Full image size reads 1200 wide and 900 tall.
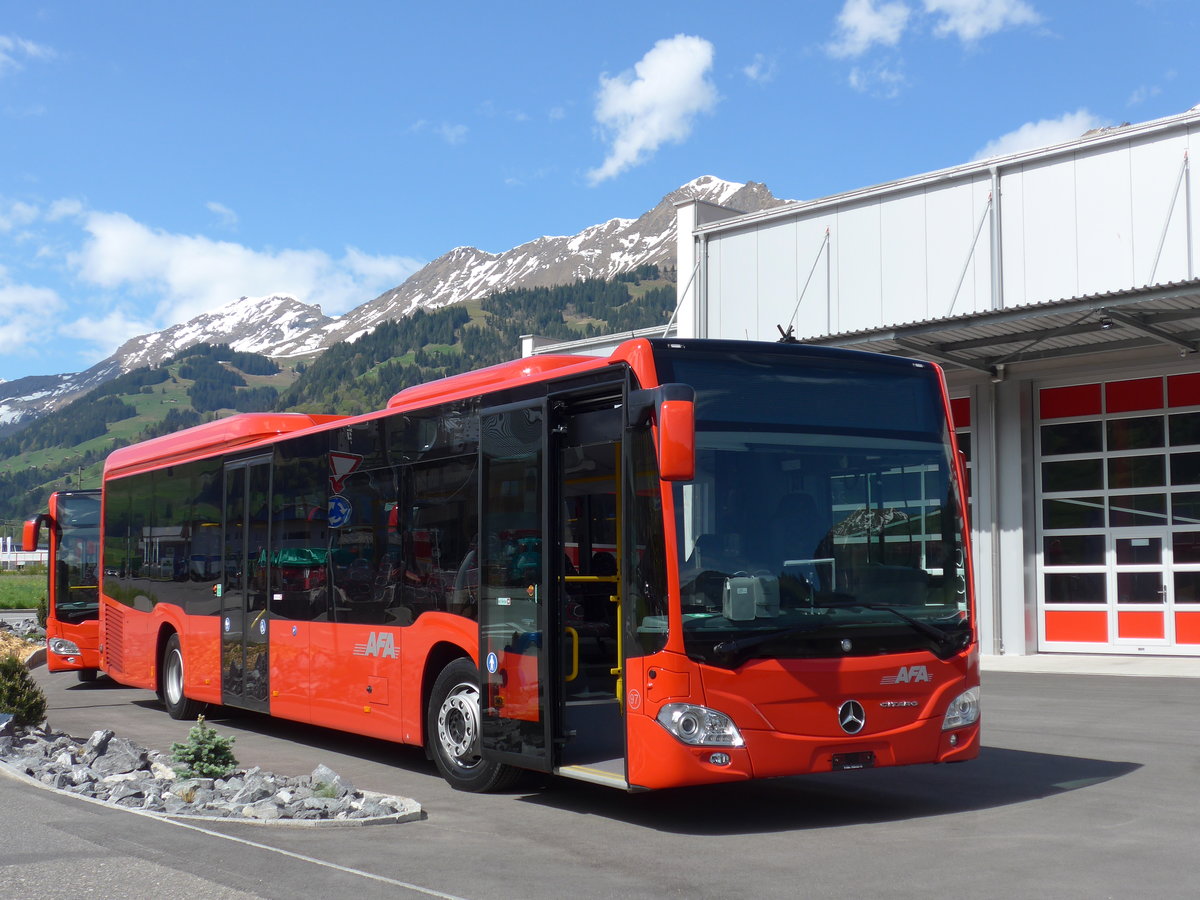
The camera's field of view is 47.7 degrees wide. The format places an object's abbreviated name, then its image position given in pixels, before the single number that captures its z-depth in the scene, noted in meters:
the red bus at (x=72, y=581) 20.50
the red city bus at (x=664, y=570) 7.79
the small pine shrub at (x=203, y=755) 9.59
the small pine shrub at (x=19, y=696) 12.73
